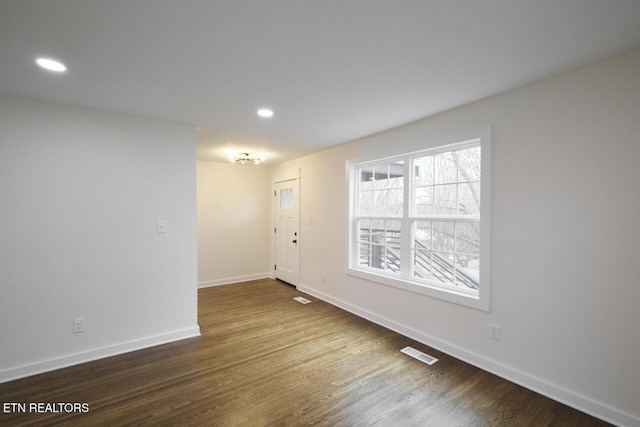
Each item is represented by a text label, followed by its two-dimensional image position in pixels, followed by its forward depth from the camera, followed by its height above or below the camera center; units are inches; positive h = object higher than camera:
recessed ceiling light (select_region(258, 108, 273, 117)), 110.9 +39.2
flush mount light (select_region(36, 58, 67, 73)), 75.1 +39.3
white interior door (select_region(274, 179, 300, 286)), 210.3 -14.7
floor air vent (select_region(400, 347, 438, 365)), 106.8 -54.7
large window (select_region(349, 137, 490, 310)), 108.6 -3.6
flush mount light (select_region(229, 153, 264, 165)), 186.2 +36.2
